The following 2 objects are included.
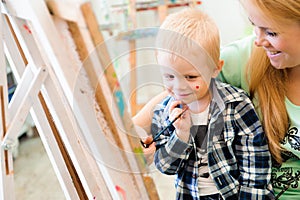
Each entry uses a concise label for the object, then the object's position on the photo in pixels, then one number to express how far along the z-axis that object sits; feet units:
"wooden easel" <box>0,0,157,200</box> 3.61
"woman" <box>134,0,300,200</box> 4.31
